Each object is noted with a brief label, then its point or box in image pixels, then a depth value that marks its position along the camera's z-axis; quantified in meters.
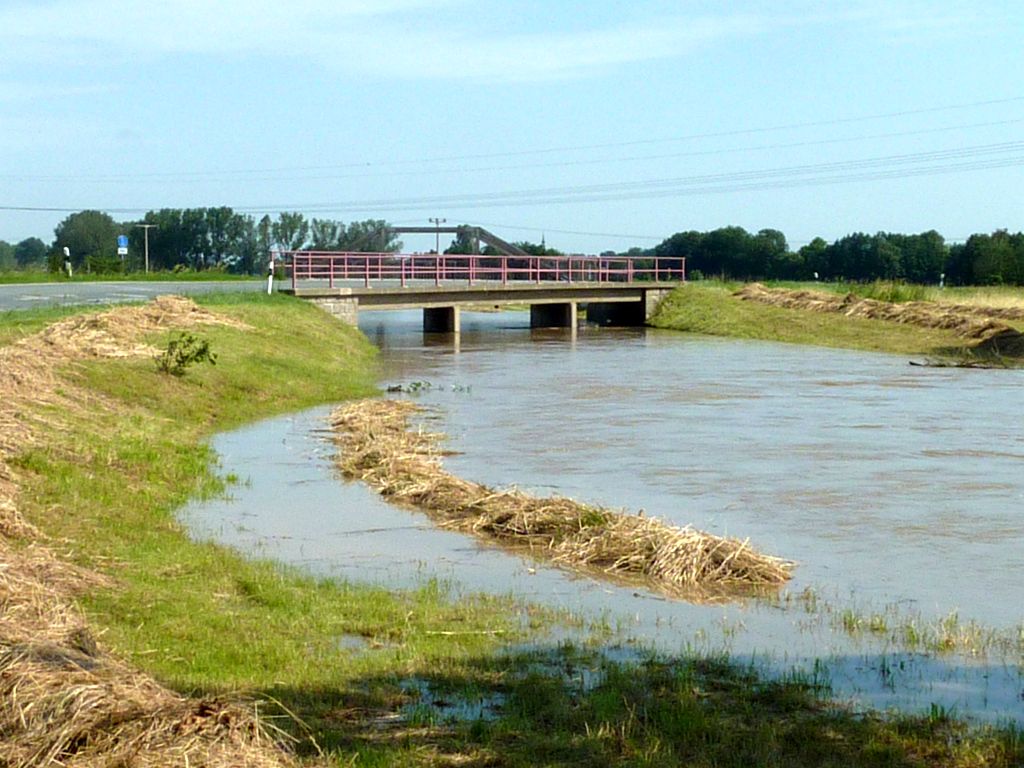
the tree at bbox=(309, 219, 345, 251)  137.75
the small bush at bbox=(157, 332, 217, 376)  23.45
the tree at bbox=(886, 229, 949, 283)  123.44
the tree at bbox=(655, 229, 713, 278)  140.12
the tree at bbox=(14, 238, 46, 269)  168.75
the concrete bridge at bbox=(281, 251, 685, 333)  48.28
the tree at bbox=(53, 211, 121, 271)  133.50
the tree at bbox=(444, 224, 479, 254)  93.97
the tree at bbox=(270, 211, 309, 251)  135.88
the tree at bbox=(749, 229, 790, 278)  133.38
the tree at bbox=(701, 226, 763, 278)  135.38
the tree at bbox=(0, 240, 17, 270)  165.29
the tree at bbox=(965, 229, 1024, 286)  94.88
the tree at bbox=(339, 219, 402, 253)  95.08
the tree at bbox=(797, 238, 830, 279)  129.25
